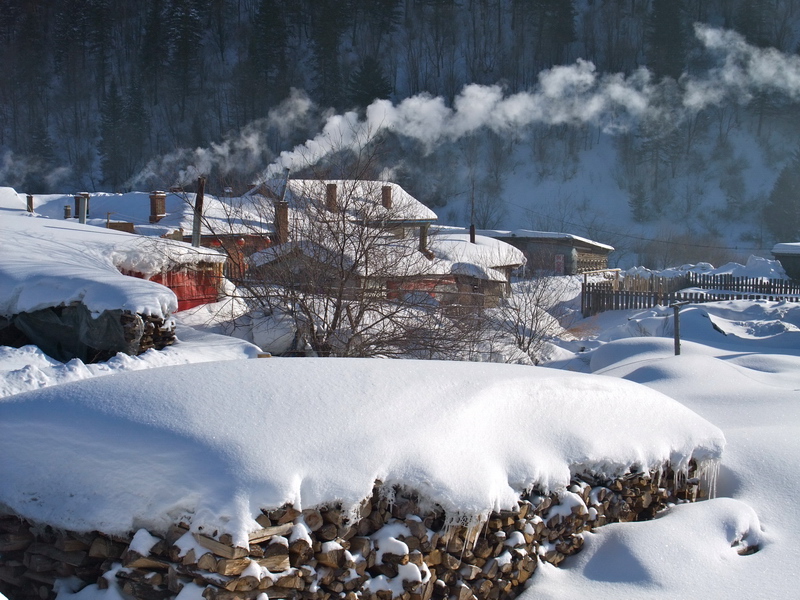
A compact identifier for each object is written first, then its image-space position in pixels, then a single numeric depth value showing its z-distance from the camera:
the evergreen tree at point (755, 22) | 84.44
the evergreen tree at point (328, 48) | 83.69
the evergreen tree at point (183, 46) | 91.38
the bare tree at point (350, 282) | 14.73
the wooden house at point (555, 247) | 46.22
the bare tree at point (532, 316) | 20.80
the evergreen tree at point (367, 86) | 68.75
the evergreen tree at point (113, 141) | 78.69
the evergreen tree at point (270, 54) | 89.31
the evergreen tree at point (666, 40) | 81.25
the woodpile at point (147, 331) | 13.80
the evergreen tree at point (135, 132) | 79.94
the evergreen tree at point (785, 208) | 65.38
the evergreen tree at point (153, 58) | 92.99
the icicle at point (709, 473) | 6.82
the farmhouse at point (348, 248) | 15.19
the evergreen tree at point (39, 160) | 78.24
